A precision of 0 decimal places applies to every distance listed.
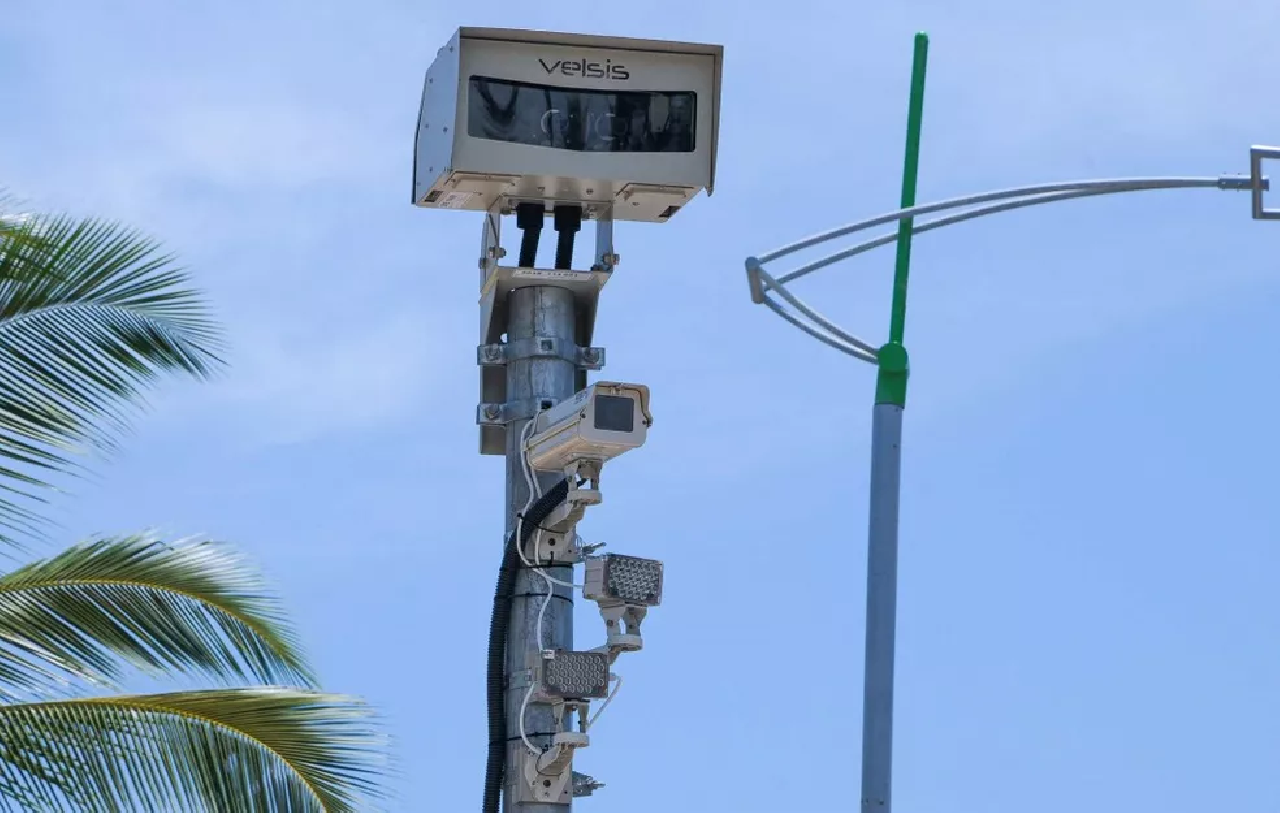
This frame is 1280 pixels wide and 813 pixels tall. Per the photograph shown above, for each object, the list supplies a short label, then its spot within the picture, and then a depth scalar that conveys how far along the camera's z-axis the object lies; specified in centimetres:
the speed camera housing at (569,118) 1738
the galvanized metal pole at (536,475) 1714
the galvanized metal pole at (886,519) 1340
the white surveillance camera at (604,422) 1605
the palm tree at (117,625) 1462
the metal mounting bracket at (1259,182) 1230
